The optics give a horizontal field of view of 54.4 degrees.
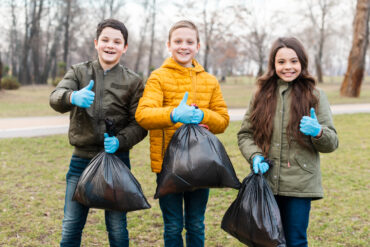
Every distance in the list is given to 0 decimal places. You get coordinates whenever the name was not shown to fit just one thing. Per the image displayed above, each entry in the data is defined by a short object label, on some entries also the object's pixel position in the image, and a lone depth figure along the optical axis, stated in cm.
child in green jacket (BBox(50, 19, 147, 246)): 247
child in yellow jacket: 249
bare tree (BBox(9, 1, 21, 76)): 3670
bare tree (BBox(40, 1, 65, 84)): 3791
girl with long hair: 239
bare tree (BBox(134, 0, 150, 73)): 3722
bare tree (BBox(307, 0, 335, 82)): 3691
